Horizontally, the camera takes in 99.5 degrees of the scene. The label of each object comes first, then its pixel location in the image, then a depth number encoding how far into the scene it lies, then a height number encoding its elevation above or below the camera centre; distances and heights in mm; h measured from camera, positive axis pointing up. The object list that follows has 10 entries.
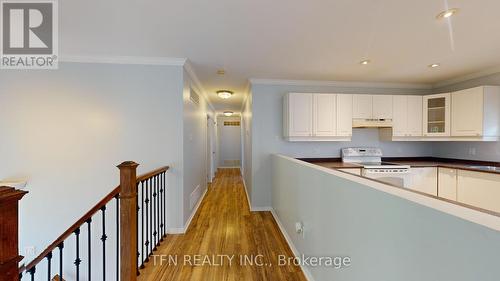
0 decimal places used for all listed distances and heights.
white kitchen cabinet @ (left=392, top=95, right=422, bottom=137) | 3889 +408
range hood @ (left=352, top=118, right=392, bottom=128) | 3844 +279
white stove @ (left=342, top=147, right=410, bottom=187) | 3383 -539
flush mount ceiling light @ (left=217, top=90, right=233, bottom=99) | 4605 +994
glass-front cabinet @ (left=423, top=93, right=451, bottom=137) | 3688 +424
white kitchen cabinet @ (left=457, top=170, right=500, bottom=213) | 2791 -714
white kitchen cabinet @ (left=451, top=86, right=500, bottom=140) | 3231 +400
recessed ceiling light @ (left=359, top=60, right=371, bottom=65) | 3090 +1128
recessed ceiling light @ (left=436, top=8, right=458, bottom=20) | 1887 +1141
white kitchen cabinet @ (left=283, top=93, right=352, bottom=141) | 3756 +383
